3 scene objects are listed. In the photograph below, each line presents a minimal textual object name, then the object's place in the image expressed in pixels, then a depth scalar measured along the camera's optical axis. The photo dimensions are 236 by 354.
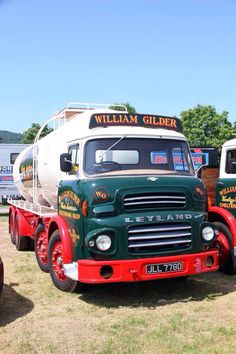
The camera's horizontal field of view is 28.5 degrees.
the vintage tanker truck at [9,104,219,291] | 6.13
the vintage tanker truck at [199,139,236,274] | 7.91
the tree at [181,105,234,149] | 43.16
